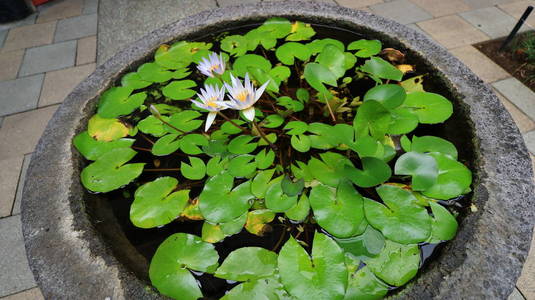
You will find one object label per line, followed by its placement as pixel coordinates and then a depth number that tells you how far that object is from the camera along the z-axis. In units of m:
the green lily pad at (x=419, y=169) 0.85
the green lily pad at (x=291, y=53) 1.28
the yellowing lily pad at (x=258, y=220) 0.88
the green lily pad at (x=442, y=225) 0.79
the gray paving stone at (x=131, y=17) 2.26
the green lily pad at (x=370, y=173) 0.84
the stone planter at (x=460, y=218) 0.73
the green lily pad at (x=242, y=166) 0.95
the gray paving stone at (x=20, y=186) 1.47
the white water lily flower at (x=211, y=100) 0.82
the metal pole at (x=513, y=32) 1.82
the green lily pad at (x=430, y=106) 1.02
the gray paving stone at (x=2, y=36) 2.47
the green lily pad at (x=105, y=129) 1.09
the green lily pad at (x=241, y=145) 1.00
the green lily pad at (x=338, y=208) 0.81
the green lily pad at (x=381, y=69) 1.12
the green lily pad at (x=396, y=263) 0.75
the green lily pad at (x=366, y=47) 1.28
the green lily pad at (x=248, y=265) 0.77
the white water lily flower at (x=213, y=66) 1.01
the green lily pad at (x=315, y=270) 0.70
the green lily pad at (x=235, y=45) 1.37
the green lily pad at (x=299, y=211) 0.87
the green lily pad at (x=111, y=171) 0.97
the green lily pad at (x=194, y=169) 0.97
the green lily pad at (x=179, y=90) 1.21
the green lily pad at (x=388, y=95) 0.99
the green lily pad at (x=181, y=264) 0.76
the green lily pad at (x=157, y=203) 0.89
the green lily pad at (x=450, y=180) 0.85
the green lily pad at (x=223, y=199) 0.87
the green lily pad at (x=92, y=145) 1.04
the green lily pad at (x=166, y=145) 1.05
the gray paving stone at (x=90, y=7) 2.68
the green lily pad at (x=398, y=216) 0.78
